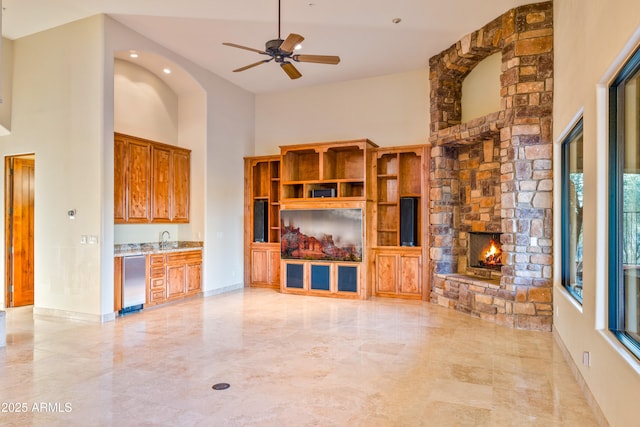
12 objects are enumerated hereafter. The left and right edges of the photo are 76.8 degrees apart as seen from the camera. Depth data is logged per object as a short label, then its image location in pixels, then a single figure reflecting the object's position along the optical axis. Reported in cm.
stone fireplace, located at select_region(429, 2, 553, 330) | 524
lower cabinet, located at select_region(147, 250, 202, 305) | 648
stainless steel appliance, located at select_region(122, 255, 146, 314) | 597
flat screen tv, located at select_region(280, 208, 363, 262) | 732
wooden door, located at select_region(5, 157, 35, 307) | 661
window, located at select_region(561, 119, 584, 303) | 408
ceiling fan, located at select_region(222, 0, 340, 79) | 429
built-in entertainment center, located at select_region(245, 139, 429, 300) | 727
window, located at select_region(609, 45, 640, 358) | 249
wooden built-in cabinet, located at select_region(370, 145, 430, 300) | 717
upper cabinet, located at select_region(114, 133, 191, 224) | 617
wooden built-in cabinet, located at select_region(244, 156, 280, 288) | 846
